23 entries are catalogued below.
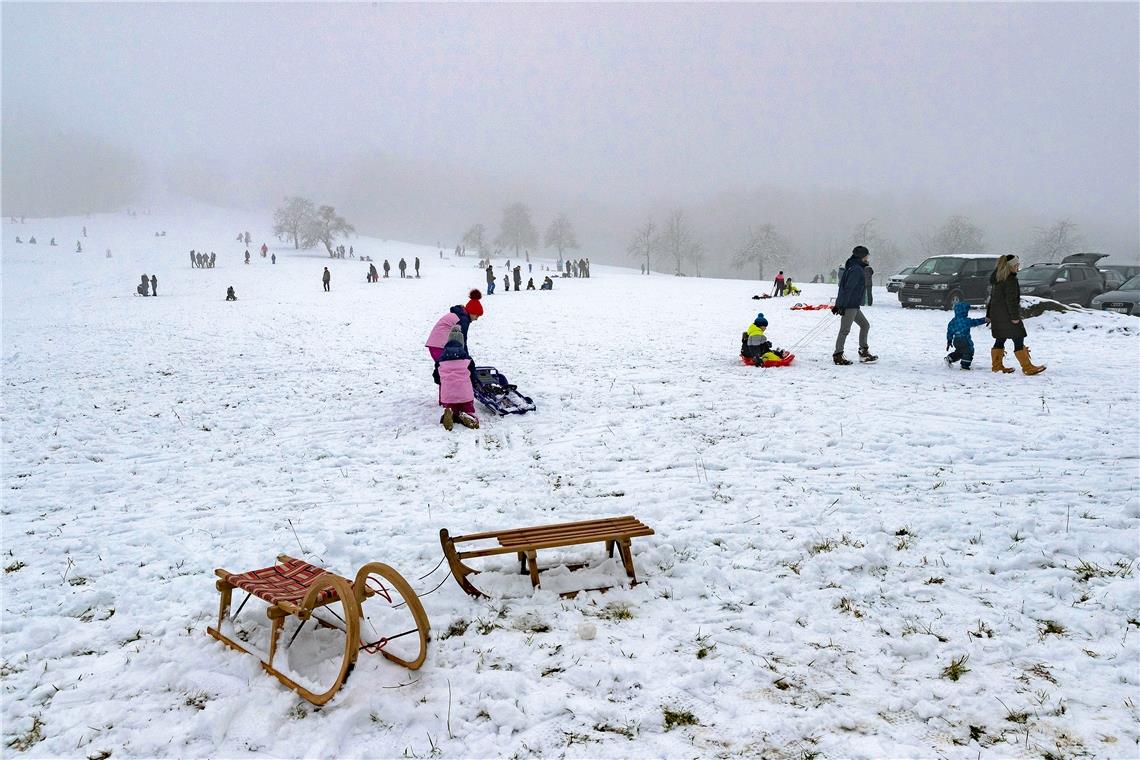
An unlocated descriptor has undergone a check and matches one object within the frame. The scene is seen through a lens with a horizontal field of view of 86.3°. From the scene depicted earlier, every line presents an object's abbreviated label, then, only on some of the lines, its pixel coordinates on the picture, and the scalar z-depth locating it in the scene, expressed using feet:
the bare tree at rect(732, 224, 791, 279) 280.31
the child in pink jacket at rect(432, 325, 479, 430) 31.45
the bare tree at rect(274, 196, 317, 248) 286.46
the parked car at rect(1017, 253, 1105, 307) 71.87
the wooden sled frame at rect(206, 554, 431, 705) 12.42
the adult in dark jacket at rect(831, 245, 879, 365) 40.73
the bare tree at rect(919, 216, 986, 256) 267.59
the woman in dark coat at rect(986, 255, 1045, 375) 37.26
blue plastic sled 33.91
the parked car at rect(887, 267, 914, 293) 98.45
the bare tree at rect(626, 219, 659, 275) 325.62
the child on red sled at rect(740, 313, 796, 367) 43.47
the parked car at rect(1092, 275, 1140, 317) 63.77
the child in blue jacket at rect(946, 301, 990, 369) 40.34
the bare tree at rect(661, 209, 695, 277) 328.49
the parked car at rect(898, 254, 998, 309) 74.84
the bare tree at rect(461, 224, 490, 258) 337.31
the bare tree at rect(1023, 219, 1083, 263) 265.34
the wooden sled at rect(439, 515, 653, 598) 16.38
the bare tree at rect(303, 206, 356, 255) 272.72
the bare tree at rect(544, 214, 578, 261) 324.60
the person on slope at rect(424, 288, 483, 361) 31.63
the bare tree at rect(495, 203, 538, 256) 334.85
